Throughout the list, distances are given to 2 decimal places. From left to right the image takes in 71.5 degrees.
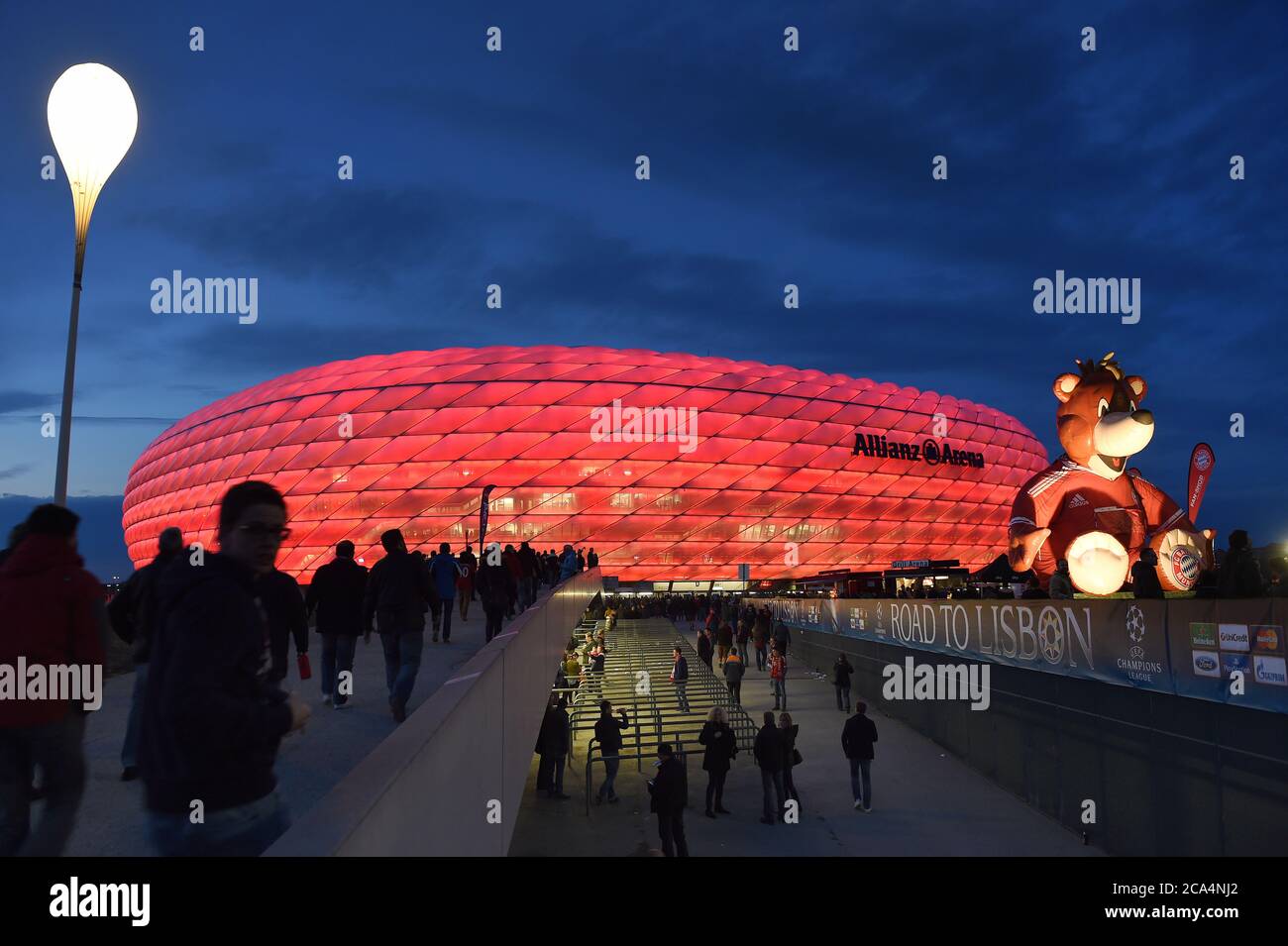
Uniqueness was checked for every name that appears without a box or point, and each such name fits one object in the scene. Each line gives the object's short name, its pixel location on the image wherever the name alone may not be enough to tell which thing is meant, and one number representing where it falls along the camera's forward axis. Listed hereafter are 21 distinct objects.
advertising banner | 8.02
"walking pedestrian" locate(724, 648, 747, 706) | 21.05
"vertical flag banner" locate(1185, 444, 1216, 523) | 18.55
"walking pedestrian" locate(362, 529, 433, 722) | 6.82
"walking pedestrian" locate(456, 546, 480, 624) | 17.21
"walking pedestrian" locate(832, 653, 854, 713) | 21.36
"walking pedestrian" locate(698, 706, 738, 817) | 13.20
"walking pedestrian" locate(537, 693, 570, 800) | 14.99
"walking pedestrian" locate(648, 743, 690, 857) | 11.02
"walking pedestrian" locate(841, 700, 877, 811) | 13.65
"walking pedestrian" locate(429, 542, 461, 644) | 12.02
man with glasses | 2.32
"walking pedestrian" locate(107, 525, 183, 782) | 4.74
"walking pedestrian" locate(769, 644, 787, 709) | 21.59
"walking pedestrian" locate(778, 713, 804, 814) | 13.37
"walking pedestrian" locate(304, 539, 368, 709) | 7.70
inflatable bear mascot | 17.59
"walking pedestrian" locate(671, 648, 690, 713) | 23.31
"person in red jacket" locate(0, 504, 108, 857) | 3.31
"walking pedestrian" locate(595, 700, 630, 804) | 14.78
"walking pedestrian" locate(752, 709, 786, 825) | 13.09
